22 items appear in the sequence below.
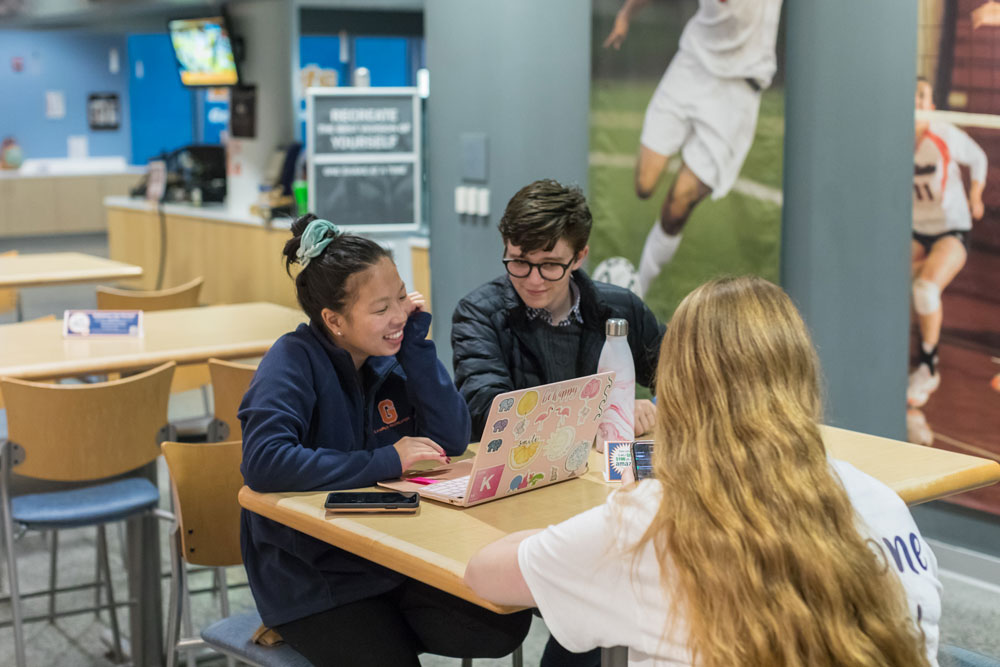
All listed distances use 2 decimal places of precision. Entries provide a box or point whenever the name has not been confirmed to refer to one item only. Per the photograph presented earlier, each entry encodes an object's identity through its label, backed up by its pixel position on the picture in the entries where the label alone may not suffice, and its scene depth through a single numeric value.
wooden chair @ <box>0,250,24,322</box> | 5.88
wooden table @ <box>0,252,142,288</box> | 5.32
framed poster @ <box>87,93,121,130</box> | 15.45
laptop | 1.85
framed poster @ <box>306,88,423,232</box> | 6.41
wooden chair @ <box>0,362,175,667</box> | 2.96
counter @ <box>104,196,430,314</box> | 7.45
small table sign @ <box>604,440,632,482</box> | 2.10
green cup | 7.52
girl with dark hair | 2.01
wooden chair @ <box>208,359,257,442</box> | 3.19
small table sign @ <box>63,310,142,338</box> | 3.81
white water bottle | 2.16
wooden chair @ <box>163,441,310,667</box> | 2.32
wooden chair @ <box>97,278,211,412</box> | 4.64
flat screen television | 9.33
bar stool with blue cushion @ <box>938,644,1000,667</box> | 1.96
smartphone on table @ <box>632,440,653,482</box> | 1.95
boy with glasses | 2.54
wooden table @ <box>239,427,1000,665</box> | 1.72
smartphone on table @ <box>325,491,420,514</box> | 1.92
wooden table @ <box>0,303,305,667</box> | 3.09
